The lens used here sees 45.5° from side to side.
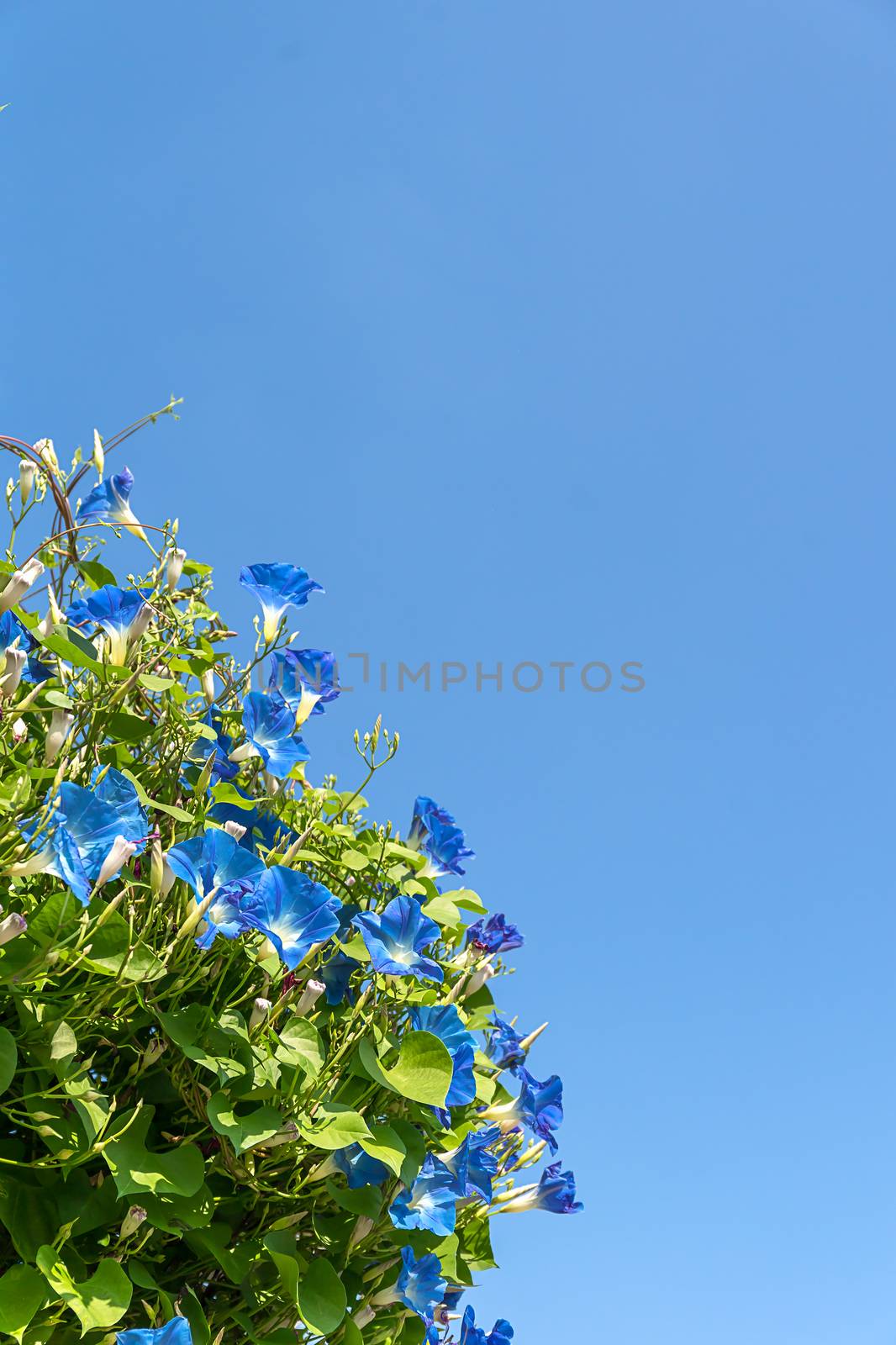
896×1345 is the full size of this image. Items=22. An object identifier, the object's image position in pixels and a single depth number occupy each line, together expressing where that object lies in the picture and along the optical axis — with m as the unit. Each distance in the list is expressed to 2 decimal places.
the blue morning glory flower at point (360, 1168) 1.40
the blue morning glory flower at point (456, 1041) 1.49
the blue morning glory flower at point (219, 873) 1.24
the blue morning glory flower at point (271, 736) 1.51
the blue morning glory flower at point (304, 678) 1.63
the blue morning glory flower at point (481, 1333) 1.68
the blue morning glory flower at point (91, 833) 1.14
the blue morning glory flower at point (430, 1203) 1.43
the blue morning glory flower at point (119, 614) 1.42
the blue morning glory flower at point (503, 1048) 1.86
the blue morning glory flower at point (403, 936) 1.42
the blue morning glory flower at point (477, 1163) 1.59
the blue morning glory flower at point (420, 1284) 1.47
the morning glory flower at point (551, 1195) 1.89
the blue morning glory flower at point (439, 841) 1.81
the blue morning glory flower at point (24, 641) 1.44
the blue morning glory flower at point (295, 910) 1.30
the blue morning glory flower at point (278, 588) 1.65
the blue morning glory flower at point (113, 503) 1.68
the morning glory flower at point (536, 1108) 1.85
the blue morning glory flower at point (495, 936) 1.80
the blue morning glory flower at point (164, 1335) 1.11
